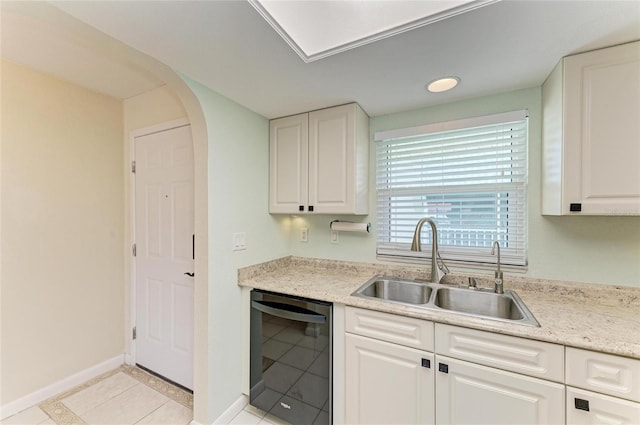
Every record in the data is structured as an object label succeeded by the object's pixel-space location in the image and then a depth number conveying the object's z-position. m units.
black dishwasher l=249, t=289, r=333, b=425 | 1.57
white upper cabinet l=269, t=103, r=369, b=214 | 1.92
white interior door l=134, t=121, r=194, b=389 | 2.04
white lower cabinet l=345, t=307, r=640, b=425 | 1.03
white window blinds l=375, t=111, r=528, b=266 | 1.73
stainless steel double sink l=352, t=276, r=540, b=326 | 1.54
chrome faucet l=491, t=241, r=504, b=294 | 1.61
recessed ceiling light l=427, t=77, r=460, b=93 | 1.55
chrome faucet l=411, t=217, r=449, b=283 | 1.82
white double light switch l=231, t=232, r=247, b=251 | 1.83
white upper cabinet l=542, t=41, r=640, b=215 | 1.23
